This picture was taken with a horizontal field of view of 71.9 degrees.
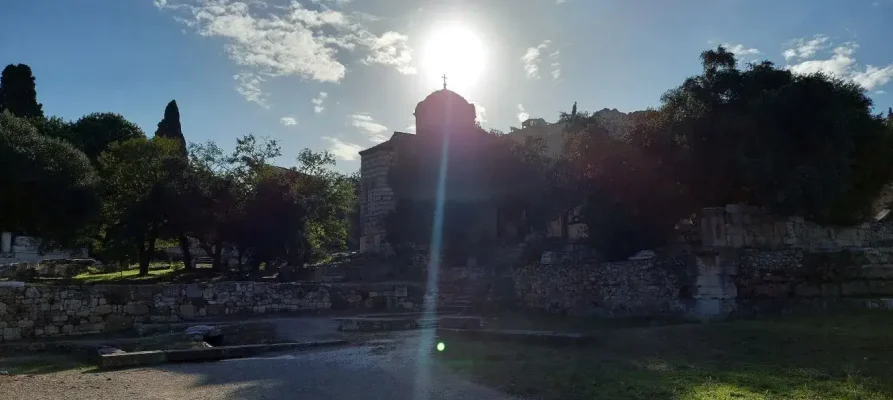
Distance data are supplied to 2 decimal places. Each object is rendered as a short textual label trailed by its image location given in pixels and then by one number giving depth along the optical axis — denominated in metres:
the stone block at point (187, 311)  18.36
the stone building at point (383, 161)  40.91
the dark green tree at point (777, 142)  16.62
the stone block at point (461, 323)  16.91
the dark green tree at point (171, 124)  51.75
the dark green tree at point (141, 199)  25.48
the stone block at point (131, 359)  11.79
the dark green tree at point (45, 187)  23.23
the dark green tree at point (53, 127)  44.62
